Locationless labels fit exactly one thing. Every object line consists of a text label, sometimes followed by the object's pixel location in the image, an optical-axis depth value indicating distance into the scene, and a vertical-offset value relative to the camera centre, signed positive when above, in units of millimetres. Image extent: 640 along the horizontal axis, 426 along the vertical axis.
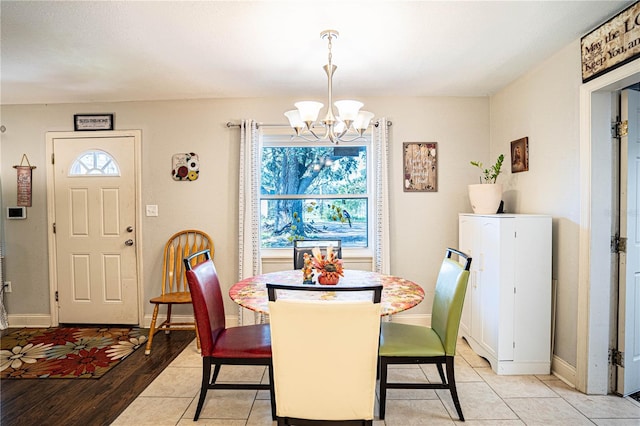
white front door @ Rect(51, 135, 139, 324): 3711 -237
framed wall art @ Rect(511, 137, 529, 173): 2992 +431
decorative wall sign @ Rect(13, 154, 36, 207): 3750 +255
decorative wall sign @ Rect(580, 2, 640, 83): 1923 +944
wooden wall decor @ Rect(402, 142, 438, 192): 3617 +403
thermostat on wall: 3771 -54
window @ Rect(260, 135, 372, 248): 3852 +149
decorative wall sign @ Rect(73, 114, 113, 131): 3707 +894
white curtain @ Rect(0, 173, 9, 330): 3693 -864
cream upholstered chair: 1378 -611
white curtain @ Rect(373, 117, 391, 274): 3529 -7
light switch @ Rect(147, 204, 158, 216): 3688 -38
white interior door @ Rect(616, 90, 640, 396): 2275 -270
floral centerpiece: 2189 -389
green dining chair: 2021 -818
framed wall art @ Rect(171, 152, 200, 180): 3662 +407
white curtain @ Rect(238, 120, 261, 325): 3512 -11
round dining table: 1905 -527
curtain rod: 3591 +826
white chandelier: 2121 +560
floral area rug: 2717 -1267
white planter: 2988 +66
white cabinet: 2600 -659
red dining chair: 2006 -804
